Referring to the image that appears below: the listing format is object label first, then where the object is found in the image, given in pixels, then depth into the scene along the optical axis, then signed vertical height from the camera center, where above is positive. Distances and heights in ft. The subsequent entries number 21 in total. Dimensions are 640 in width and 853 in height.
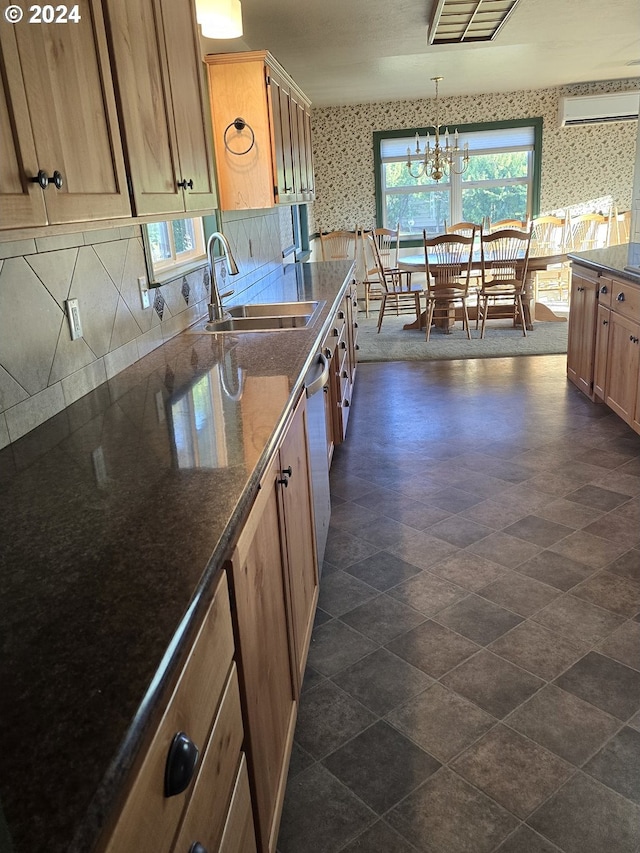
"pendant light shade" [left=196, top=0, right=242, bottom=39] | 7.84 +2.32
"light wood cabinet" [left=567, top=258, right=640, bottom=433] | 11.44 -2.63
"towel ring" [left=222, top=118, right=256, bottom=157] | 10.52 +1.42
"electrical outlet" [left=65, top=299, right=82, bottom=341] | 5.71 -0.73
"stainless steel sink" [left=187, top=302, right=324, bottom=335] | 9.37 -1.41
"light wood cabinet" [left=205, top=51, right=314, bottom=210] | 10.25 +1.39
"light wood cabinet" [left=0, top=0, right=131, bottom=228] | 3.32 +0.58
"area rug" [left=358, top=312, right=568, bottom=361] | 18.88 -3.92
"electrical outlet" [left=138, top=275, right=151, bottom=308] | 7.42 -0.71
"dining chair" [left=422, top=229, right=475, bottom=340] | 20.01 -2.10
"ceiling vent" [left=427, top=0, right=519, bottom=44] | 12.64 +3.68
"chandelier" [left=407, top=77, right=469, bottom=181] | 23.84 +1.80
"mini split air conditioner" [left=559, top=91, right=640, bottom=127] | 26.04 +3.43
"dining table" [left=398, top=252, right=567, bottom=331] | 20.49 -2.41
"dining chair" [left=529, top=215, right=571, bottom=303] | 26.43 -1.80
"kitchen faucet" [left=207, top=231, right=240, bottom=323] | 8.89 -0.81
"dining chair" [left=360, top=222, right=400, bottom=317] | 25.29 -1.71
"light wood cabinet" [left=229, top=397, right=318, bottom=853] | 3.76 -2.63
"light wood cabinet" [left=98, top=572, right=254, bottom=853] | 2.15 -1.95
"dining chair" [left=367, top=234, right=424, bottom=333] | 22.43 -2.66
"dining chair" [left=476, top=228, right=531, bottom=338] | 19.95 -2.27
